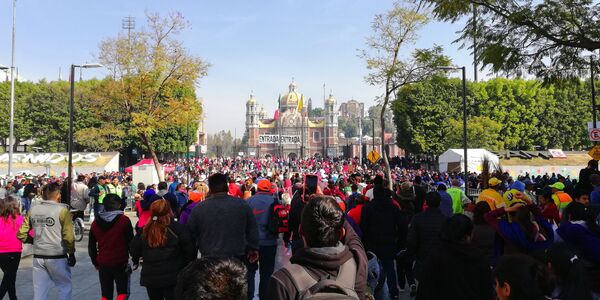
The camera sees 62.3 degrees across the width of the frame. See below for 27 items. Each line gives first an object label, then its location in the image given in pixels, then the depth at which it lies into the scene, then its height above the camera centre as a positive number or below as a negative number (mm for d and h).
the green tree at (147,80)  19156 +3275
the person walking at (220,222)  5309 -632
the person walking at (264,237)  6680 -1026
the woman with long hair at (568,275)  3541 -805
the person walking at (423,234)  5941 -846
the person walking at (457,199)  9228 -673
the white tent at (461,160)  27438 +194
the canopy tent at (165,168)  32338 -331
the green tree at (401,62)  18547 +3846
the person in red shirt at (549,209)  7031 -667
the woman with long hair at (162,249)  4914 -863
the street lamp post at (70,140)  13334 +708
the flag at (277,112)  129625 +13571
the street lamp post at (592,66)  10781 +2134
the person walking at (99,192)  13844 -807
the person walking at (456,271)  3609 -797
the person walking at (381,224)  6676 -822
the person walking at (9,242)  6211 -988
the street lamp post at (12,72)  25178 +4888
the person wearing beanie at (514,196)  6477 -461
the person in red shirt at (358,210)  6925 -657
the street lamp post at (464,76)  17781 +3166
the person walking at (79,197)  13125 -901
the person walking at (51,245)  5828 -968
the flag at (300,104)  125438 +15028
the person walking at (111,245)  5578 -920
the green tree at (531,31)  9578 +2656
